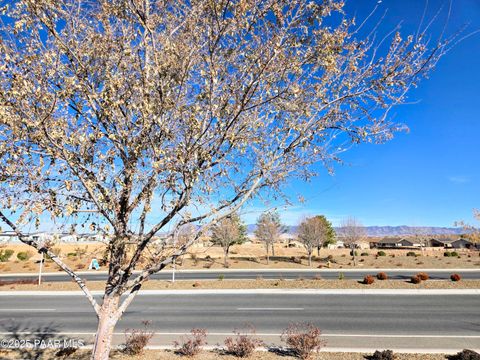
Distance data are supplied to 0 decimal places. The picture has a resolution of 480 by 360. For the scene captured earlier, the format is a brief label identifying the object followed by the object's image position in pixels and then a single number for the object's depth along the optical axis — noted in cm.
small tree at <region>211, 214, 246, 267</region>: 3662
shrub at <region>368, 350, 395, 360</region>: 760
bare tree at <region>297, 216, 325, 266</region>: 4034
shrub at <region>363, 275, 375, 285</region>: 2051
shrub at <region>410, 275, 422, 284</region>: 2064
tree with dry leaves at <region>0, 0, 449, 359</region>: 388
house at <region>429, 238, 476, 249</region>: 7662
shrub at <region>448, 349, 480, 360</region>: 719
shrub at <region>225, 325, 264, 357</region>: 826
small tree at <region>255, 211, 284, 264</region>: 4172
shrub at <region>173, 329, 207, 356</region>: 830
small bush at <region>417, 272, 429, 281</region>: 2205
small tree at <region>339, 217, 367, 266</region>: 4203
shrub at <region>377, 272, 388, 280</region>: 2273
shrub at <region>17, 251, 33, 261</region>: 4578
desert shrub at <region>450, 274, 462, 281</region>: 2169
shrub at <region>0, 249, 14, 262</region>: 4458
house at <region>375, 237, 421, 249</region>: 8631
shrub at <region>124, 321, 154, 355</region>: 827
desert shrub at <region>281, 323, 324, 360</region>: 813
